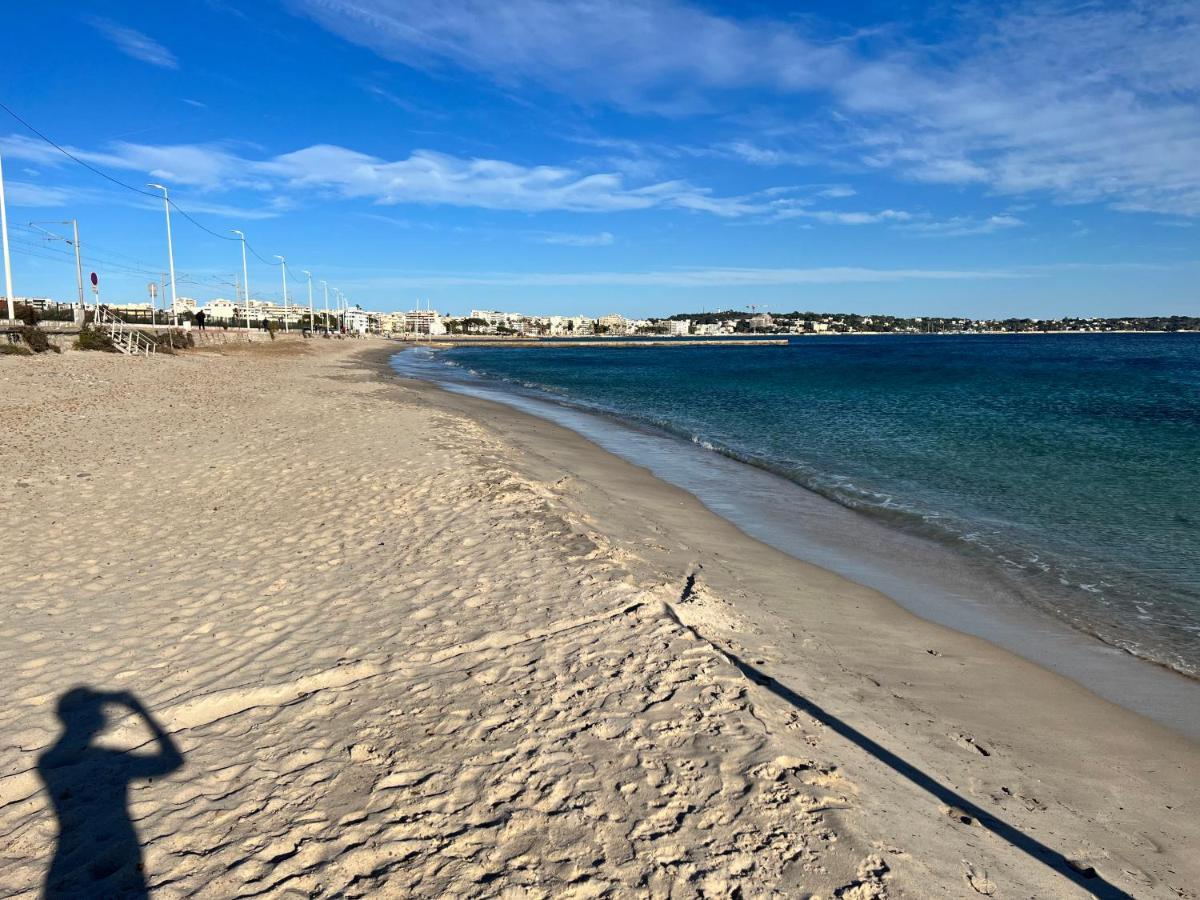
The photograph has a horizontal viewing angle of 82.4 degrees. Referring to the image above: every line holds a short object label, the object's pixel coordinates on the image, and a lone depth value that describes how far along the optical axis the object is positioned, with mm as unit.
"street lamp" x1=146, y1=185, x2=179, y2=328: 47934
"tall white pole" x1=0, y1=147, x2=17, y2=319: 29294
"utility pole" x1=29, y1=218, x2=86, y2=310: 49438
